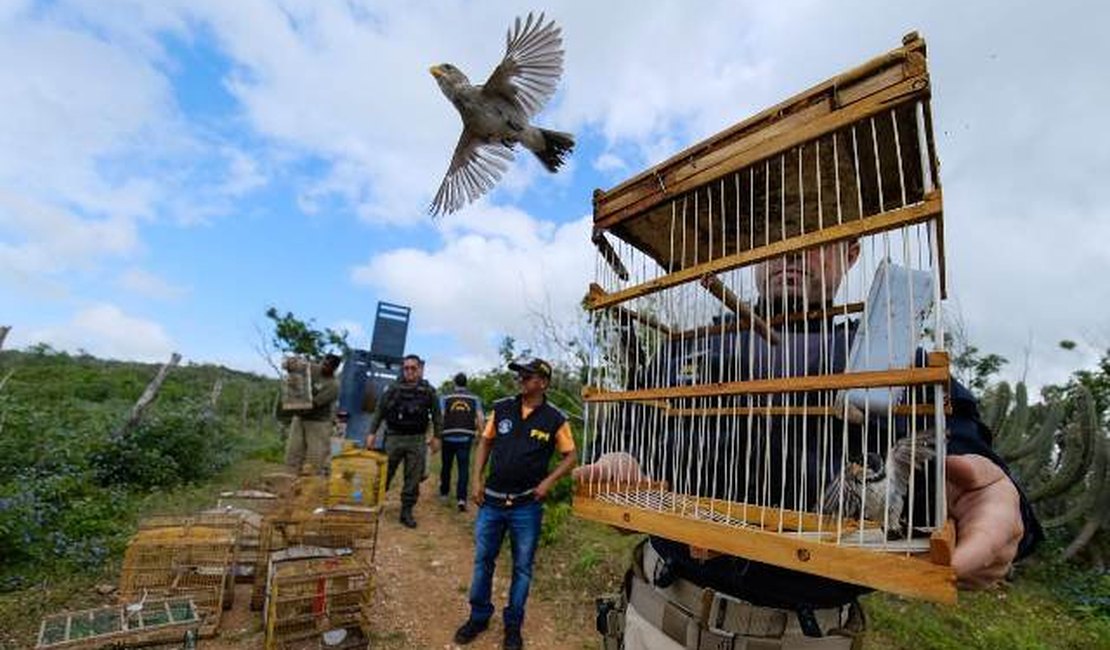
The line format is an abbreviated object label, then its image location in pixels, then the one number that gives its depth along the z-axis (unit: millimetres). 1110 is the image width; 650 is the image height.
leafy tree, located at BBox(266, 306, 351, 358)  20203
